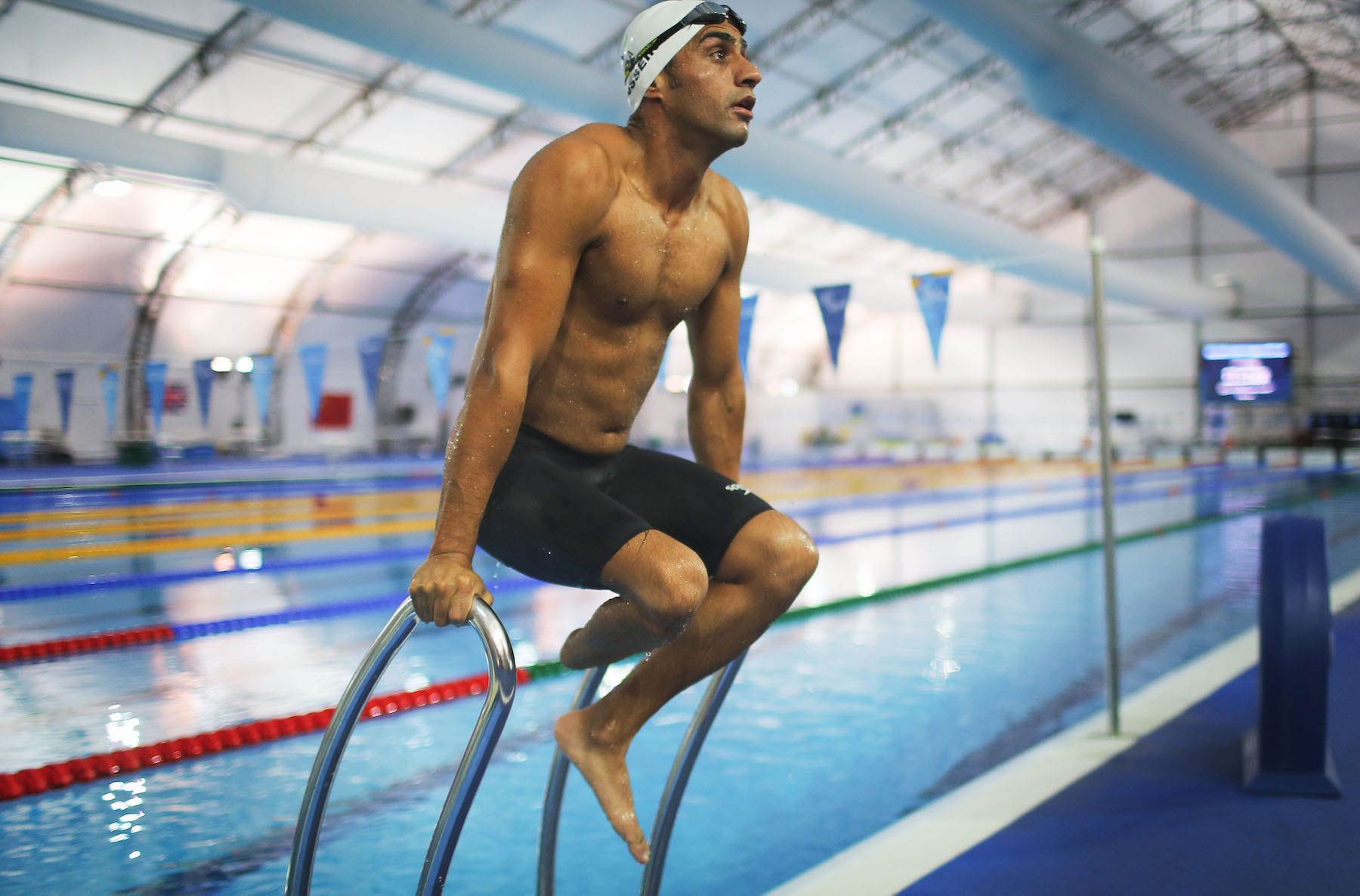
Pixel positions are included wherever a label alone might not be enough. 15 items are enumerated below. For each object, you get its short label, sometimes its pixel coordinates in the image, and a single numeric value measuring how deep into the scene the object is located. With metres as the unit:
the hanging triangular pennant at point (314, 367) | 13.28
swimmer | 1.47
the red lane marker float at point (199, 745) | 3.02
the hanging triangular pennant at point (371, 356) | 14.19
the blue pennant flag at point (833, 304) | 7.29
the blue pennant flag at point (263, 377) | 15.24
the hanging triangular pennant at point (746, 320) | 7.78
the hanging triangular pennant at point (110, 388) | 13.43
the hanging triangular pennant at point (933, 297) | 6.99
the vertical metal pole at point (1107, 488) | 3.45
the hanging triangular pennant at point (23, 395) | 11.71
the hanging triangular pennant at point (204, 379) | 15.20
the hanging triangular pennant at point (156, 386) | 14.02
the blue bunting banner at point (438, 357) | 14.47
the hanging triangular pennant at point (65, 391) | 12.71
